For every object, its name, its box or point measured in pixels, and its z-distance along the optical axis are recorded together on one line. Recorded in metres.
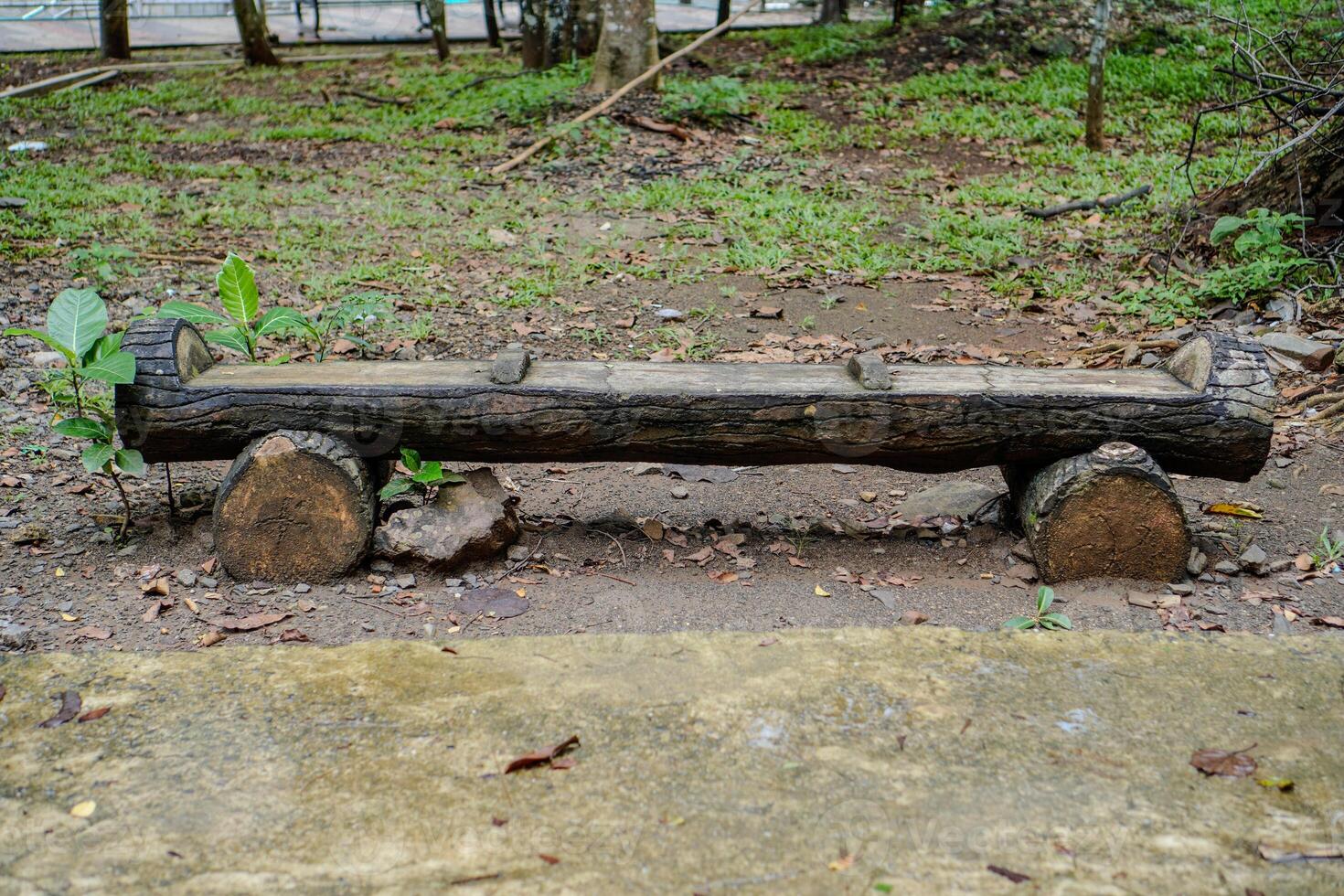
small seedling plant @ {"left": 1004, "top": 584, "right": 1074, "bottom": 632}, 3.47
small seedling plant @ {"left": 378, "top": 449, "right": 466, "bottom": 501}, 3.81
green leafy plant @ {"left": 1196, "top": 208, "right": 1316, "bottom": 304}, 6.16
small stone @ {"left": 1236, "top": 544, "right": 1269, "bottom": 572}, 3.91
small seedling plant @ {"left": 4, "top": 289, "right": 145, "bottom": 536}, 3.69
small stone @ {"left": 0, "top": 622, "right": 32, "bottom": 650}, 3.35
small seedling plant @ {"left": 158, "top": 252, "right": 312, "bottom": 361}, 4.12
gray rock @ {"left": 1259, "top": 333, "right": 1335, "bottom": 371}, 5.46
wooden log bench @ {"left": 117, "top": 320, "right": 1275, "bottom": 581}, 3.63
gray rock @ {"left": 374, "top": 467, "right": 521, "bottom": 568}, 3.86
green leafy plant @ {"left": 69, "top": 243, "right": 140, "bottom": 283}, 6.44
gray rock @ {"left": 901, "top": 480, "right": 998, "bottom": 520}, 4.42
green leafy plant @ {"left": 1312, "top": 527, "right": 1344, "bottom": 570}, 3.90
